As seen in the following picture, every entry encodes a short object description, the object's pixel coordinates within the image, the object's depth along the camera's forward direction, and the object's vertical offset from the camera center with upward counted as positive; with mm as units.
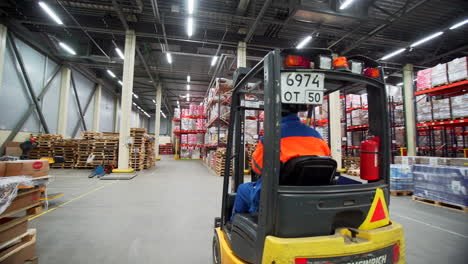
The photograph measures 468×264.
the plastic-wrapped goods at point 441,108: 6969 +1401
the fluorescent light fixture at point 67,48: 11850 +5889
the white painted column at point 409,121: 10341 +1345
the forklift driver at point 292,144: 1454 +17
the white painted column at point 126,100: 9289 +2102
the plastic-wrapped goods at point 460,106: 6484 +1377
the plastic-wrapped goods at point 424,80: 7367 +2562
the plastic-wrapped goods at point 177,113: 19066 +3063
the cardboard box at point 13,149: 9234 -263
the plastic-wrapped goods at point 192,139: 17609 +527
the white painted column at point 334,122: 10758 +1324
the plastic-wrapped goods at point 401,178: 5996 -940
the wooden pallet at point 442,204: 4473 -1401
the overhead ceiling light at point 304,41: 10241 +5557
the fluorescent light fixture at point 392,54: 10830 +5228
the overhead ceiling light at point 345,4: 7553 +5502
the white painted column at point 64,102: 13092 +2747
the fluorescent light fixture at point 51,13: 8289 +5798
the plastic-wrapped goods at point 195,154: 19922 -901
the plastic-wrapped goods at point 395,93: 10727 +2916
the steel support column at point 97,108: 17469 +3183
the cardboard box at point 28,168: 2996 -397
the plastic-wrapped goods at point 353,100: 11438 +2680
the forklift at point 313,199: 1228 -352
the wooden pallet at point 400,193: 6007 -1401
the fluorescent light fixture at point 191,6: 7789 +5580
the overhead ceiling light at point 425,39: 9586 +5430
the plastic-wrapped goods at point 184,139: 17922 +531
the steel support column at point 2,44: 8818 +4450
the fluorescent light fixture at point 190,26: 9086 +5672
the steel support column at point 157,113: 16897 +2876
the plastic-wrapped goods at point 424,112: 7645 +1395
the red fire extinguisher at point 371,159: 1686 -107
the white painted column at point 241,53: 10492 +4901
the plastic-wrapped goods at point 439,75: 6836 +2527
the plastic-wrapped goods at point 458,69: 6285 +2522
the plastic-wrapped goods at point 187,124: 17000 +1793
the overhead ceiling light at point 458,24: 8773 +5512
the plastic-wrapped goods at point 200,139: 17656 +536
